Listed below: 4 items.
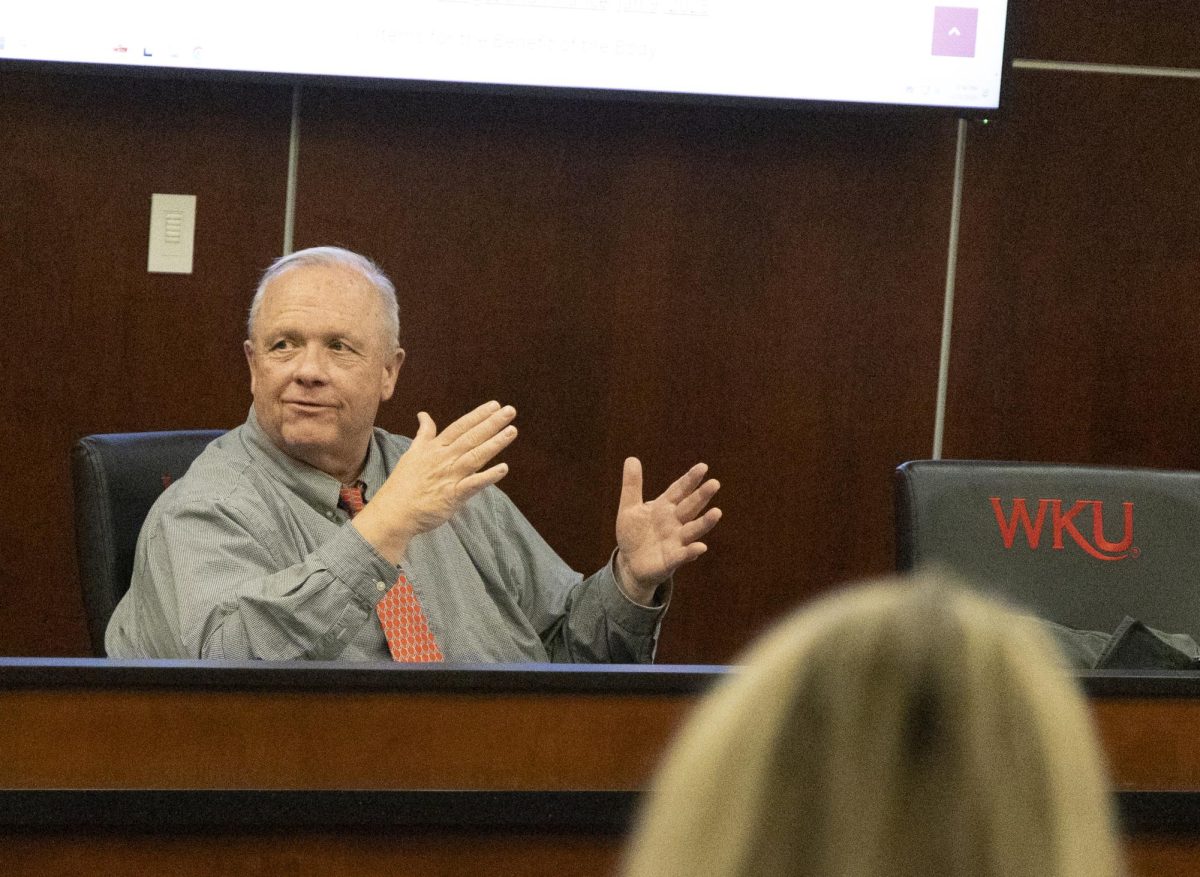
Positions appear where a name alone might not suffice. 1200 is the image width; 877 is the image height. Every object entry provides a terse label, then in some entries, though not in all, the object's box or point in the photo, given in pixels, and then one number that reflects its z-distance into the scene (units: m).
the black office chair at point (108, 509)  6.25
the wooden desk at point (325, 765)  5.70
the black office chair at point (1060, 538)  6.36
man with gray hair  6.10
